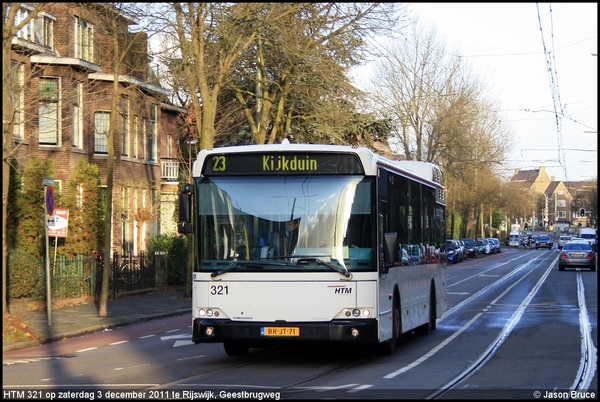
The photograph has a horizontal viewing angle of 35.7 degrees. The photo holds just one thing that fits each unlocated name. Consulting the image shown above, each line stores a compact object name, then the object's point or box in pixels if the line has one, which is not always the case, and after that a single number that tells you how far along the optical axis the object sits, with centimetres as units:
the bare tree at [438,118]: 5594
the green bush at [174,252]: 3428
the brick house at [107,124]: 2703
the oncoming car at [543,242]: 10616
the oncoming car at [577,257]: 4916
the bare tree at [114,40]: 2242
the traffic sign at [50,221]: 1992
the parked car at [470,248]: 7456
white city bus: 1239
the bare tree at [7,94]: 1727
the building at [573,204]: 9628
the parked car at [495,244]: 8625
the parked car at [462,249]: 6800
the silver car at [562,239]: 9981
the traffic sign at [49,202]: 1981
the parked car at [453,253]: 6342
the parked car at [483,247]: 8094
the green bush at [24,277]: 2400
